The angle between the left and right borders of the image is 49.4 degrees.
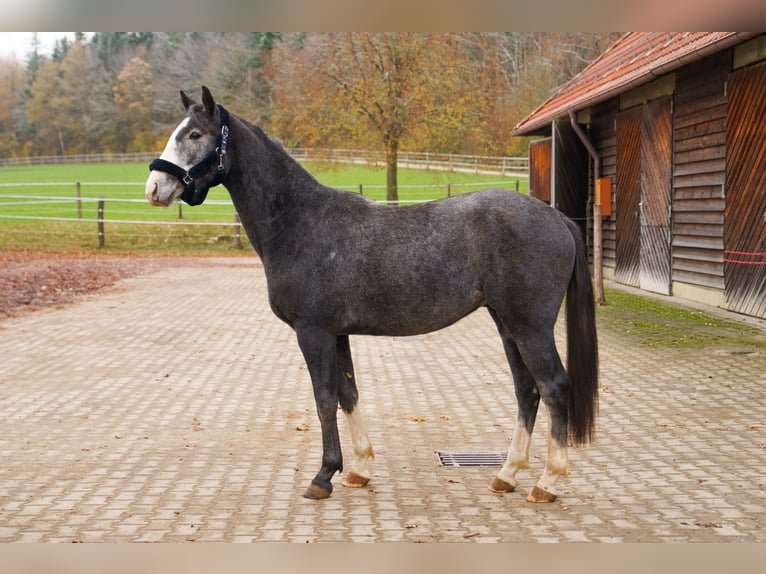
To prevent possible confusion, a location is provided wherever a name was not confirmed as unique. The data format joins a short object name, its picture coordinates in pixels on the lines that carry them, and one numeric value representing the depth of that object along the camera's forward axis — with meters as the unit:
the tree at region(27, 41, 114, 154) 44.22
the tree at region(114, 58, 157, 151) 43.56
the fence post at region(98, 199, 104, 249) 25.94
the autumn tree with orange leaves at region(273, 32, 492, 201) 25.34
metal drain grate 5.19
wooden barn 10.66
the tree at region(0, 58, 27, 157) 44.53
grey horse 4.29
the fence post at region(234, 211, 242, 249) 26.84
